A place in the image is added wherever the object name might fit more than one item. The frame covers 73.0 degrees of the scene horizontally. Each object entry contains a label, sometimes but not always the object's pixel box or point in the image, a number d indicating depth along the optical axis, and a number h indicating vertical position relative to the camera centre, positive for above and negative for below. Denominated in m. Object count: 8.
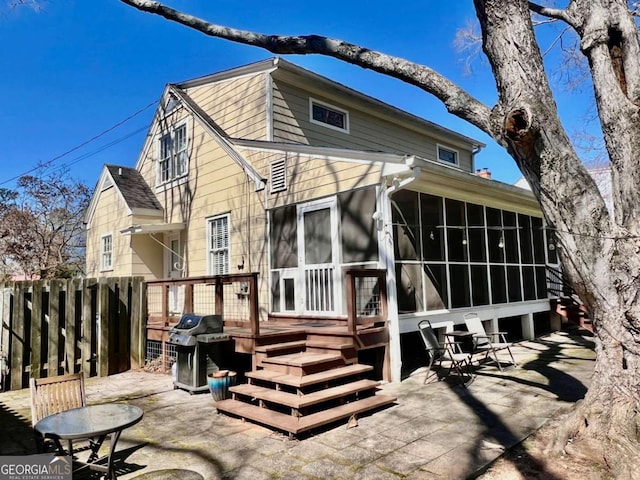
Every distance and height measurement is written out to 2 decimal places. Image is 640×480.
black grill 6.01 -0.96
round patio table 2.83 -0.97
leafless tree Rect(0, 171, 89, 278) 17.59 +2.57
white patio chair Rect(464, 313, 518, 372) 6.66 -1.04
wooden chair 3.48 -0.91
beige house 7.00 +1.36
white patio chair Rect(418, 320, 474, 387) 6.18 -1.12
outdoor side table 6.36 -0.97
